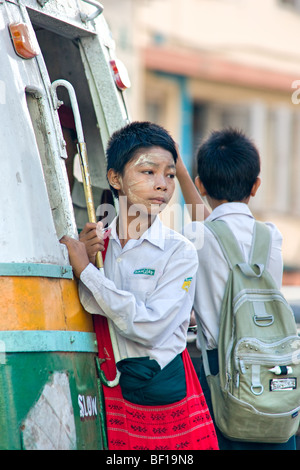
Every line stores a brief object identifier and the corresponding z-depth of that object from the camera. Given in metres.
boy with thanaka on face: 5.32
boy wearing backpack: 6.23
